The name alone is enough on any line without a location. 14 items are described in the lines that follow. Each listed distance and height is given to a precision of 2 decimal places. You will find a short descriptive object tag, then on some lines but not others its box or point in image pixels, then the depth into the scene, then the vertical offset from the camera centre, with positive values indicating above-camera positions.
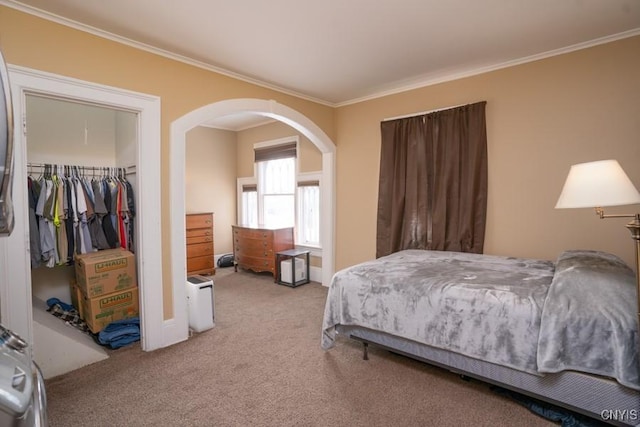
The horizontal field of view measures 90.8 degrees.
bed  1.59 -0.75
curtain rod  3.58 +1.04
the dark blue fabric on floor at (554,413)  1.75 -1.24
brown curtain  3.42 +0.21
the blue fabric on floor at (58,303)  3.50 -1.17
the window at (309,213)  5.16 -0.23
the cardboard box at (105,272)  3.06 -0.73
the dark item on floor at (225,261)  5.95 -1.17
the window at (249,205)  6.24 -0.12
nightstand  4.69 -1.04
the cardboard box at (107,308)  3.05 -1.09
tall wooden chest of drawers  5.09 -0.74
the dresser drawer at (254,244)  5.12 -0.76
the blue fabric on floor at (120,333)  2.86 -1.24
